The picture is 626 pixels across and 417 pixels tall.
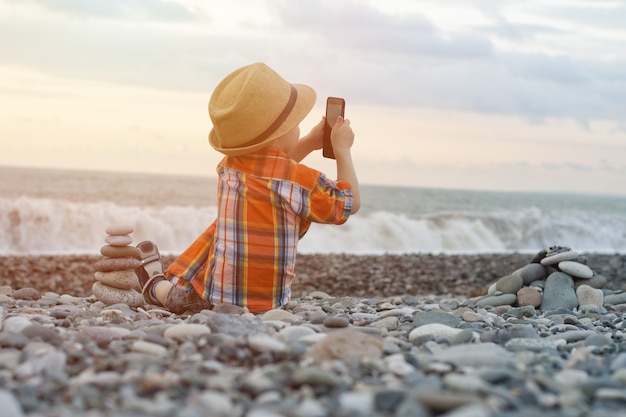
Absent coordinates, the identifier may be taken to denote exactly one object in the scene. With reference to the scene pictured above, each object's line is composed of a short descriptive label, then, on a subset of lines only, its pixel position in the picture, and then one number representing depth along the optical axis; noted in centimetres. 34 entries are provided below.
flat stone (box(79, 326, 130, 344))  369
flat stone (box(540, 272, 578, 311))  634
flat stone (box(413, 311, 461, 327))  461
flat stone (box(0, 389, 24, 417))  265
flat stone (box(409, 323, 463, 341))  413
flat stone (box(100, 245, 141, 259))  597
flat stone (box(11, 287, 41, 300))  624
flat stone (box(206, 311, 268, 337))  380
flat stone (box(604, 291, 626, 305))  653
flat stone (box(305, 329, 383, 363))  331
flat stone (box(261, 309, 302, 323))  452
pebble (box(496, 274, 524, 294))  669
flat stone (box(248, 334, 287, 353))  337
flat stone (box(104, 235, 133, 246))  596
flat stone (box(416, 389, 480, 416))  263
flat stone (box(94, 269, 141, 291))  586
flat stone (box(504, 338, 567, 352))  384
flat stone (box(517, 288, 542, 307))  639
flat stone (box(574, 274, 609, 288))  676
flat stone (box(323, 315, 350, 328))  441
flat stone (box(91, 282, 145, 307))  573
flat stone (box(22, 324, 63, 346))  362
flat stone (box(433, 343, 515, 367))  334
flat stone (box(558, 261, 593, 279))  663
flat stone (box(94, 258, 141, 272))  588
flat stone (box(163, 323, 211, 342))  369
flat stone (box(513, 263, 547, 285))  675
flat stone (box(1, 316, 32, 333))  392
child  470
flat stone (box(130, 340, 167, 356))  338
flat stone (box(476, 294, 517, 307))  637
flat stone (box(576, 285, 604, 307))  636
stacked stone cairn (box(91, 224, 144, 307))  581
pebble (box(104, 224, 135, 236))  602
